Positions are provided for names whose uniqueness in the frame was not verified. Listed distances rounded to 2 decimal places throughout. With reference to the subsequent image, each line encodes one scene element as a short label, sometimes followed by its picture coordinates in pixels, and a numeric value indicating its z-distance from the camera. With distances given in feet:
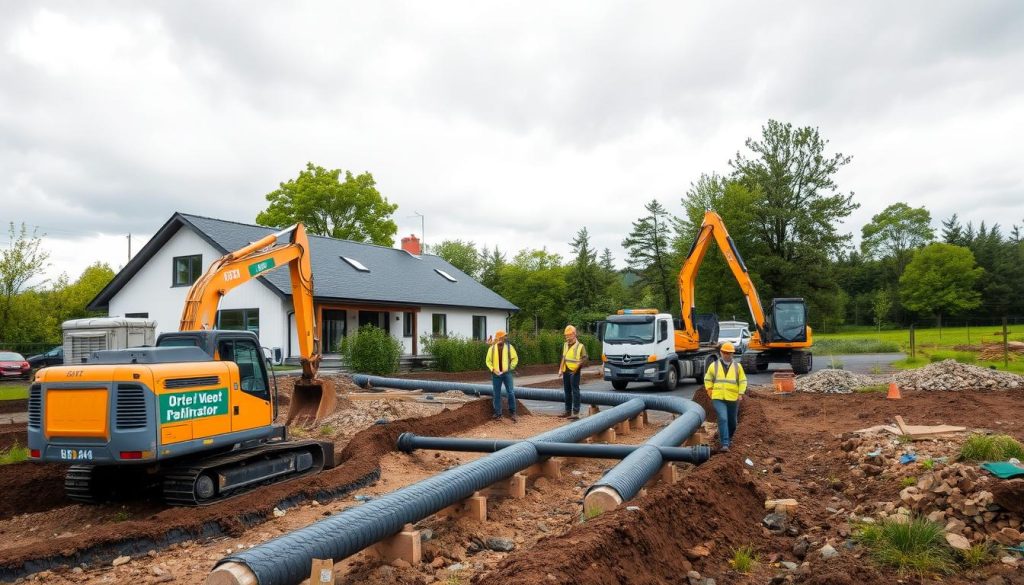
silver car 113.80
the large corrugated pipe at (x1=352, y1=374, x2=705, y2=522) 23.29
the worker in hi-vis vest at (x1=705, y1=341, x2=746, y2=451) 35.14
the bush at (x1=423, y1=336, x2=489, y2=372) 94.43
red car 88.94
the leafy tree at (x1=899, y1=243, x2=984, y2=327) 251.60
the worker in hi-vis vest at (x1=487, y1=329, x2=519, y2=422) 47.26
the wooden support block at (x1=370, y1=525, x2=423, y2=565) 20.58
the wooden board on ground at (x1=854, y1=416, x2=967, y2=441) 33.86
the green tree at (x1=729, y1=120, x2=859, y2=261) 174.50
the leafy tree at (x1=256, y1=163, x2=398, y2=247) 174.09
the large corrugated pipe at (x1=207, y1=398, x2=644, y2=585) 15.51
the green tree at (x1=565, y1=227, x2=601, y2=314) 171.42
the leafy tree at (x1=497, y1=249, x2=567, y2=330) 182.91
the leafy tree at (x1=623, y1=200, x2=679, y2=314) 187.52
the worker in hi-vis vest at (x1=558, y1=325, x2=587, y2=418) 48.96
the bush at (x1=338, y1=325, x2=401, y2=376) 82.17
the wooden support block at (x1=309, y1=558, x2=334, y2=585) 16.19
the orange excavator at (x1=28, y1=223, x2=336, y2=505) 25.45
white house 89.51
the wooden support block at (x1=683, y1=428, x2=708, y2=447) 41.37
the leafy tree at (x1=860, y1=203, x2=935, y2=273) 315.78
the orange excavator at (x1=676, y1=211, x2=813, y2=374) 77.92
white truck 69.92
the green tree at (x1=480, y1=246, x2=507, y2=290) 234.58
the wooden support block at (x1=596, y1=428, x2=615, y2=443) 41.95
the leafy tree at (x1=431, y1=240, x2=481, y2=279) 279.49
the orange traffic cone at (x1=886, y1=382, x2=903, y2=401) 54.85
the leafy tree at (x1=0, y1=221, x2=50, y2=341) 102.73
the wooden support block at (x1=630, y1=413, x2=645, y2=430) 49.49
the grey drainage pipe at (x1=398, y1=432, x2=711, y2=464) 30.40
